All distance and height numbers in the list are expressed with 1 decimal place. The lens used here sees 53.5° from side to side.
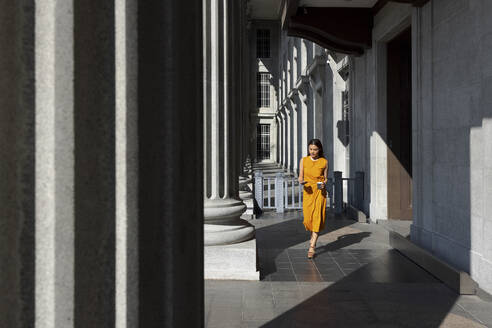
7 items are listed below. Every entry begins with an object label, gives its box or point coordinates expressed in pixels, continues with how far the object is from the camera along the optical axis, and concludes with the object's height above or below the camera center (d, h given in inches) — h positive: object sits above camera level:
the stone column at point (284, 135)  1432.1 +83.8
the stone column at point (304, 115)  936.0 +98.4
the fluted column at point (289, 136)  1282.0 +72.4
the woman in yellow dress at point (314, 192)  312.5 -18.9
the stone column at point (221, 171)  252.2 -4.3
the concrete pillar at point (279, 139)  1589.1 +81.0
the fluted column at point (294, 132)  1148.7 +76.1
